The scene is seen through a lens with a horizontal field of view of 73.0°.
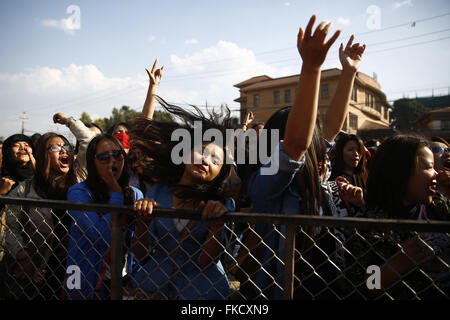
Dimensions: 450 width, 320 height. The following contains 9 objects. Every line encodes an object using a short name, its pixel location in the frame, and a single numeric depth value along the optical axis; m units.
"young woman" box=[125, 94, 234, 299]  1.58
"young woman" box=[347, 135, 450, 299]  1.61
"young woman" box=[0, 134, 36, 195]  3.56
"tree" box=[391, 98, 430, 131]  52.62
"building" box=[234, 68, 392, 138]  33.94
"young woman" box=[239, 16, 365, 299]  1.20
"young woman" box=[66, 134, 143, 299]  1.88
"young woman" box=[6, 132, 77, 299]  2.41
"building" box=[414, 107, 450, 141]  39.50
